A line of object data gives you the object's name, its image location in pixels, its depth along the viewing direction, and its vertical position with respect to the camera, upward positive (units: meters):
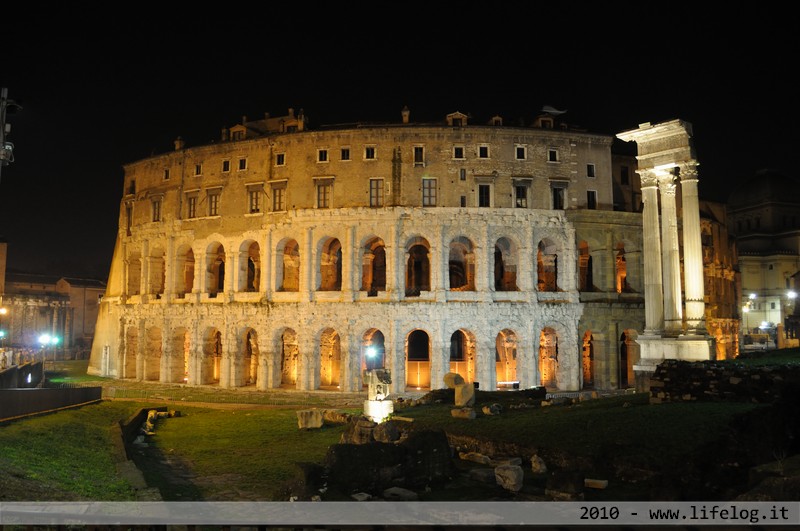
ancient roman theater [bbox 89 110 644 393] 37.84 +4.73
